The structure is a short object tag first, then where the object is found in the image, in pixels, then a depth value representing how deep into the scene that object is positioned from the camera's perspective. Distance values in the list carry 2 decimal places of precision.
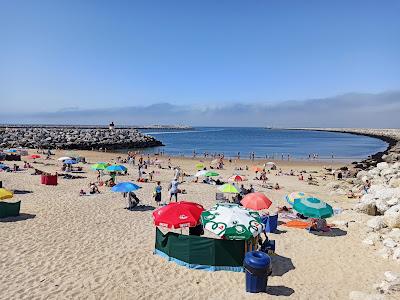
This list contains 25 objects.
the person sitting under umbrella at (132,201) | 17.03
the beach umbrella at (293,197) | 15.88
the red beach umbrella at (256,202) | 13.93
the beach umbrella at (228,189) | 17.06
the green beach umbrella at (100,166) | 24.19
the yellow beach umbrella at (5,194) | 14.77
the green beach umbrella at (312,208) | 13.59
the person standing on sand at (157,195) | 18.40
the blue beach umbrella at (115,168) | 22.94
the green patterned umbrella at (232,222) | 9.95
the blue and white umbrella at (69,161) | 26.64
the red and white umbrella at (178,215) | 10.55
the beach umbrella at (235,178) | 22.81
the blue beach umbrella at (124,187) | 16.41
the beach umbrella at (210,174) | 22.68
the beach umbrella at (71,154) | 44.55
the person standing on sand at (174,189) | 18.59
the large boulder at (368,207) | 17.36
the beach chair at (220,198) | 20.05
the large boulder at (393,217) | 13.80
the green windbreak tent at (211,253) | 10.20
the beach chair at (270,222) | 14.02
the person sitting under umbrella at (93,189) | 20.57
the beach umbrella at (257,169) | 28.73
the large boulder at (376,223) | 14.37
